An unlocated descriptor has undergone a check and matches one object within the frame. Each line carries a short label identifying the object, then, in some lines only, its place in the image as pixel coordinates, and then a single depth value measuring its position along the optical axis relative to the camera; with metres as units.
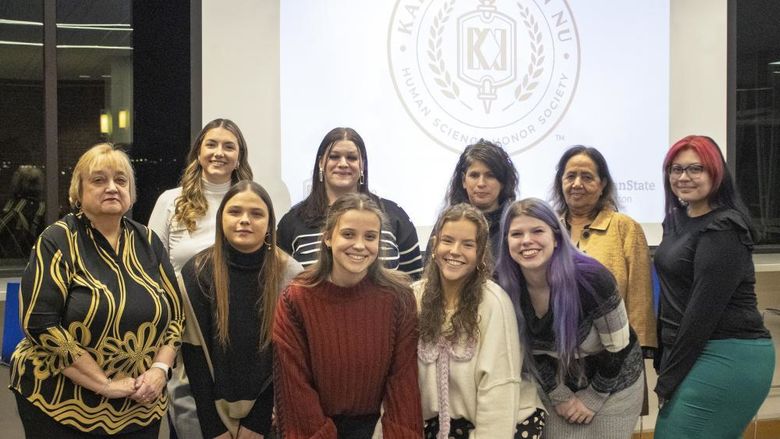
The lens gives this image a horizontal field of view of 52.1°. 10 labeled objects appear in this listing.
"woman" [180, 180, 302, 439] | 2.46
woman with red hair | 2.59
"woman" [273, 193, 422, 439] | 2.29
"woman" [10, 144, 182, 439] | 2.22
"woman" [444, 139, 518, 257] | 2.98
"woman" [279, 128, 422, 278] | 2.89
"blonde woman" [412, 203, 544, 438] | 2.32
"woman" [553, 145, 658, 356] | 2.91
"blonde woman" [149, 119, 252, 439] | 2.87
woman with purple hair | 2.39
